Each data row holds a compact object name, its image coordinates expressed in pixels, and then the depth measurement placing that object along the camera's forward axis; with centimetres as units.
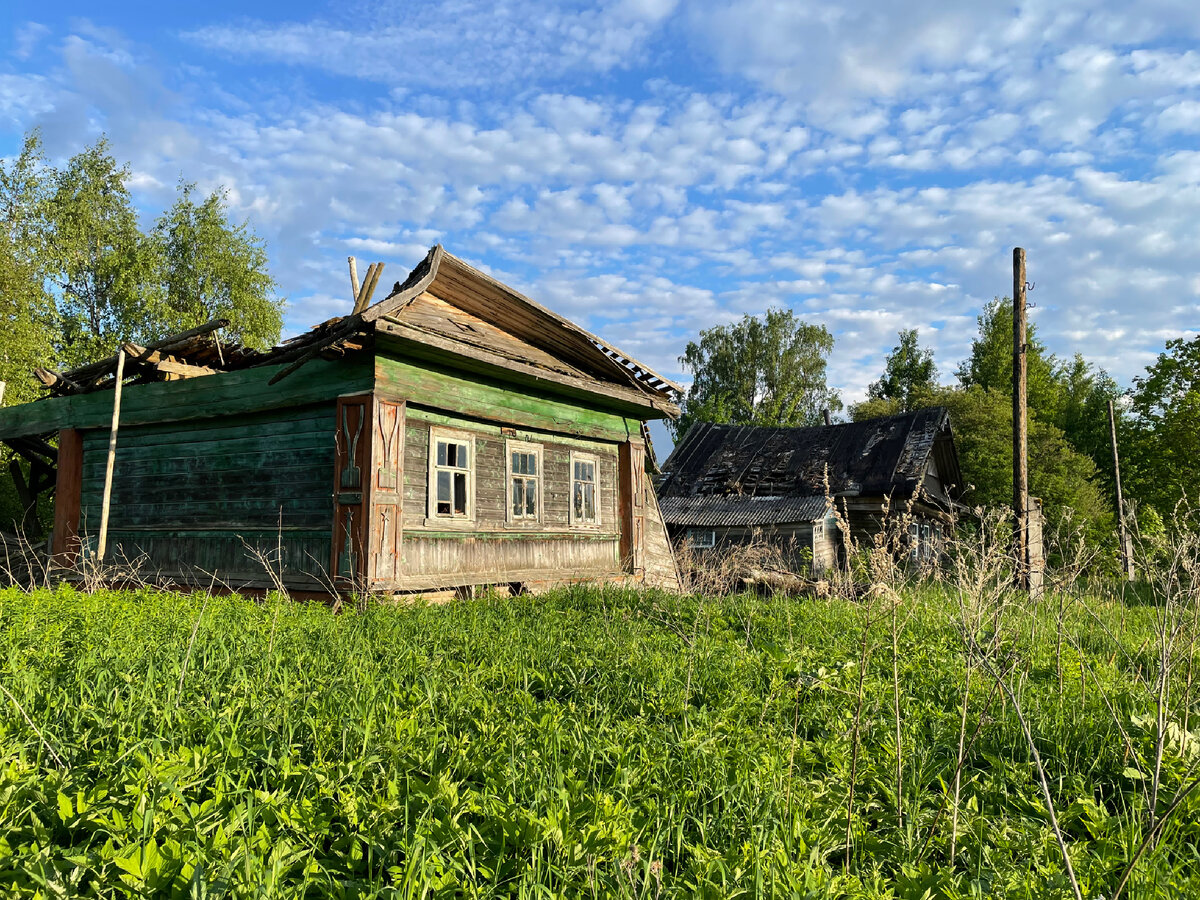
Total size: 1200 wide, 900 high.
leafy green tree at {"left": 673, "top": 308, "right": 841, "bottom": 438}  3959
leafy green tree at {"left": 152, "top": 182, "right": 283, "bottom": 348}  2809
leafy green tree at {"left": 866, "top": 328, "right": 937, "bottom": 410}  4609
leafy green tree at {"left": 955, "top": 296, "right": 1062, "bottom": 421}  3622
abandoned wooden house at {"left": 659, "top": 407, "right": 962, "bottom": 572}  2045
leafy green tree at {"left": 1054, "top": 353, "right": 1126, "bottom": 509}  3962
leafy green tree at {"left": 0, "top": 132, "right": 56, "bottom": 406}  2094
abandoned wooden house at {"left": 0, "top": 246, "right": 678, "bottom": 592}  840
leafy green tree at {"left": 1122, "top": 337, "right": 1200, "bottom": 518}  2431
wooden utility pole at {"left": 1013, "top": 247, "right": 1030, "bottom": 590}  1333
